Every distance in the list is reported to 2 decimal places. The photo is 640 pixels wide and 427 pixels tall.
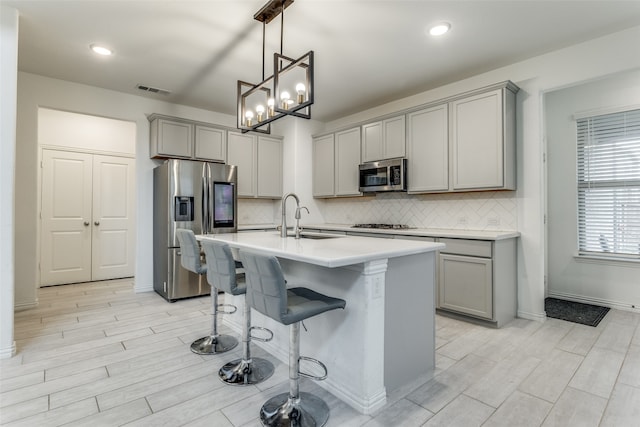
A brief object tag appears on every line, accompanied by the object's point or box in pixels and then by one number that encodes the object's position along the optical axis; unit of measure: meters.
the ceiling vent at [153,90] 4.12
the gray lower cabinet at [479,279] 3.06
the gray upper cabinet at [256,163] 5.00
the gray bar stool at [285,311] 1.61
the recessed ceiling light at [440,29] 2.73
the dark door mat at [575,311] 3.30
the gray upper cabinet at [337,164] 4.81
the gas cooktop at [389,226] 4.29
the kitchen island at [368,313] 1.81
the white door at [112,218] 5.31
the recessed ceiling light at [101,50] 3.12
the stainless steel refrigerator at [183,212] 4.06
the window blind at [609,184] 3.60
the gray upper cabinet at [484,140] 3.26
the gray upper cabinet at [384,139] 4.17
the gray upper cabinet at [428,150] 3.72
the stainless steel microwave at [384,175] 4.07
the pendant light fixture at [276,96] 2.26
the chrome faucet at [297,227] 2.63
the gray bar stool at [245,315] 2.18
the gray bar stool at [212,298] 2.64
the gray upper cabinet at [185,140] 4.34
